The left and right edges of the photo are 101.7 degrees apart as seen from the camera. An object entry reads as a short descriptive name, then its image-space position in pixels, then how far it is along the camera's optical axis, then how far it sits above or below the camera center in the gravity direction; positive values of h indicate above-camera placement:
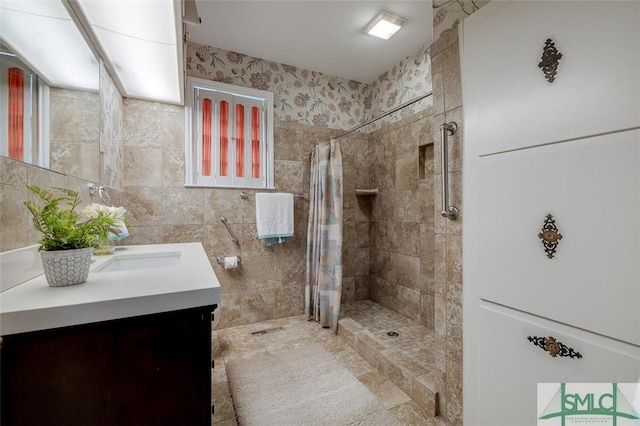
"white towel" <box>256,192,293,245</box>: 2.44 +0.00
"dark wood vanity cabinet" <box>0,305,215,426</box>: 0.56 -0.37
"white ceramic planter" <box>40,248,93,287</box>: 0.75 -0.15
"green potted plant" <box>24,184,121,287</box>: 0.75 -0.08
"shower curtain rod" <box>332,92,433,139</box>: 1.78 +0.79
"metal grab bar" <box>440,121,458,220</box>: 1.22 +0.22
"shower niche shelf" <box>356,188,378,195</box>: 2.92 +0.26
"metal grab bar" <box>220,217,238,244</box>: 2.43 -0.14
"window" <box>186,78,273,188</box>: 2.38 +0.77
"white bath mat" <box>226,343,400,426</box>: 1.40 -1.09
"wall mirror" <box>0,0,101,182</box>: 0.80 +0.50
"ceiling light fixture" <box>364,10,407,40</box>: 2.07 +1.58
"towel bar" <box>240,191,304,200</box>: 2.50 +0.19
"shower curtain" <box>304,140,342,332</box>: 2.38 -0.18
